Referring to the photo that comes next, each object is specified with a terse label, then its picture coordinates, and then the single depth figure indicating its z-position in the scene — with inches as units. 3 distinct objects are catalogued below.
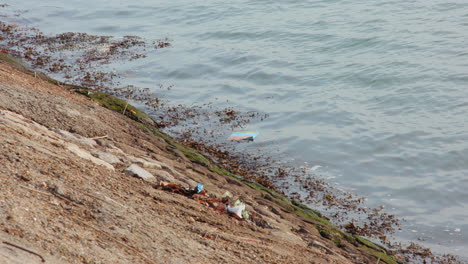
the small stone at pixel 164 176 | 589.3
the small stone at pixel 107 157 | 571.2
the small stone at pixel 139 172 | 551.5
